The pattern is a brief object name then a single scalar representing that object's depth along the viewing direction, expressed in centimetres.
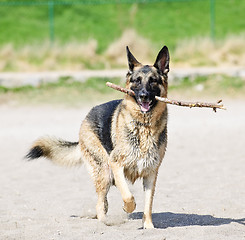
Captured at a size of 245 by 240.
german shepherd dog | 1173
